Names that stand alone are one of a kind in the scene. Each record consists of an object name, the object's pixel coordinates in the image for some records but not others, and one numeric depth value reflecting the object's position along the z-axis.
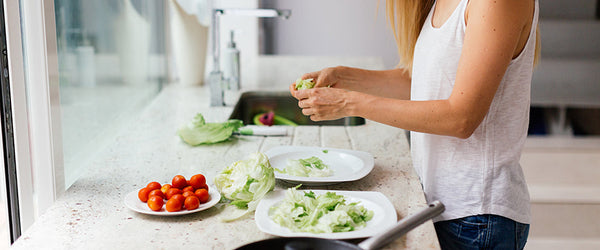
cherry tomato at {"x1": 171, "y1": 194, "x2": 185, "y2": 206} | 1.06
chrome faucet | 2.06
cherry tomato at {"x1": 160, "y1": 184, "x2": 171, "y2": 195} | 1.11
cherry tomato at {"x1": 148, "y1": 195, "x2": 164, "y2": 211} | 1.05
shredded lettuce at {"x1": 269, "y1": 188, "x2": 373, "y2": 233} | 0.97
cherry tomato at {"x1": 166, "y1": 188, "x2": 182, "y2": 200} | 1.10
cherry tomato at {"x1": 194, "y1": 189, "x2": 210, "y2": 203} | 1.10
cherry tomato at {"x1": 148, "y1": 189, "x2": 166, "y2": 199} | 1.09
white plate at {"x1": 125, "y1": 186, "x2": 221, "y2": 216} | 1.04
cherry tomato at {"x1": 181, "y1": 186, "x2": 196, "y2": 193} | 1.12
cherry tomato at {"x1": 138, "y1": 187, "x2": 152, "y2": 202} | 1.11
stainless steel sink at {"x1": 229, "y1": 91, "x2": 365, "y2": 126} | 2.38
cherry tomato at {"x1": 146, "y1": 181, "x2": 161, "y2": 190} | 1.12
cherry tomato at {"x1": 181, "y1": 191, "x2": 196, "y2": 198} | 1.09
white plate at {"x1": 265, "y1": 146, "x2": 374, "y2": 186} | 1.23
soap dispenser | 2.34
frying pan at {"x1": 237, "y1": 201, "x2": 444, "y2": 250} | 0.85
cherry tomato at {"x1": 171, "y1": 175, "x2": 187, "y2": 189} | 1.15
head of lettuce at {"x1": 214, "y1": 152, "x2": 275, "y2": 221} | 1.10
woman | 1.02
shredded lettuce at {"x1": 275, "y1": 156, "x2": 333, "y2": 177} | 1.27
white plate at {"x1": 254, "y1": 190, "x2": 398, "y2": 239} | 0.95
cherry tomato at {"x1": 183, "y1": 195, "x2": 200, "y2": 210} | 1.06
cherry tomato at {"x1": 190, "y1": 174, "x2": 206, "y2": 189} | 1.15
